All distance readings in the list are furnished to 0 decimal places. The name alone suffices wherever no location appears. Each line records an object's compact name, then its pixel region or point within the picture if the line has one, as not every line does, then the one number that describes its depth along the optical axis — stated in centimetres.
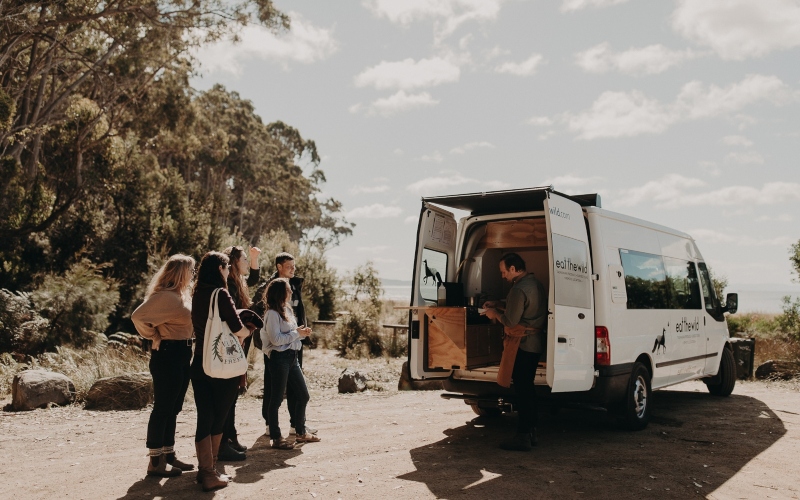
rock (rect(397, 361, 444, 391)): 1119
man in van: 655
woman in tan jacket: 530
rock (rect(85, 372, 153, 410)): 896
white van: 655
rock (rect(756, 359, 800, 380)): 1230
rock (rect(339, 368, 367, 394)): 1083
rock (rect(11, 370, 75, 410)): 891
